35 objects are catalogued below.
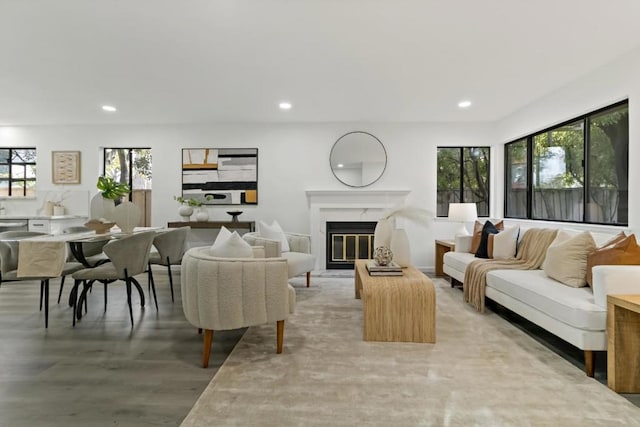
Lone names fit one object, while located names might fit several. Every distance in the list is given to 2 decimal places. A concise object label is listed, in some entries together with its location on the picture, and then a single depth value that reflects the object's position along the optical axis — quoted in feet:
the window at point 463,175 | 18.51
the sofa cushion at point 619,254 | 7.45
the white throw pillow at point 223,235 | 9.32
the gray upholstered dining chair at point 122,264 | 9.48
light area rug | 5.37
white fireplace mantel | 17.76
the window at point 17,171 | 19.06
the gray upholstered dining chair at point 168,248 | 12.34
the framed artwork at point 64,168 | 18.70
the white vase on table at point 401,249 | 10.87
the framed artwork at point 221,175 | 18.48
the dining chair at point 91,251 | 11.80
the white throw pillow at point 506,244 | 12.58
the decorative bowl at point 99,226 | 11.23
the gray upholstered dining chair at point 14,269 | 9.16
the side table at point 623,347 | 6.16
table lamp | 15.61
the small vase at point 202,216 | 17.56
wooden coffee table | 8.43
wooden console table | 17.31
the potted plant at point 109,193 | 11.53
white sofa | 6.66
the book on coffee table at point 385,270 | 9.66
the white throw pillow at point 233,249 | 7.95
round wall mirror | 18.26
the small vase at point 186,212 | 17.72
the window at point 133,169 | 19.30
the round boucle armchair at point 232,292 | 7.09
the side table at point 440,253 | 16.60
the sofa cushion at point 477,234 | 14.12
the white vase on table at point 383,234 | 11.03
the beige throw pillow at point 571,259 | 8.50
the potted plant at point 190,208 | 17.60
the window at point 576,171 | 10.83
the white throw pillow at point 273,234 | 14.44
